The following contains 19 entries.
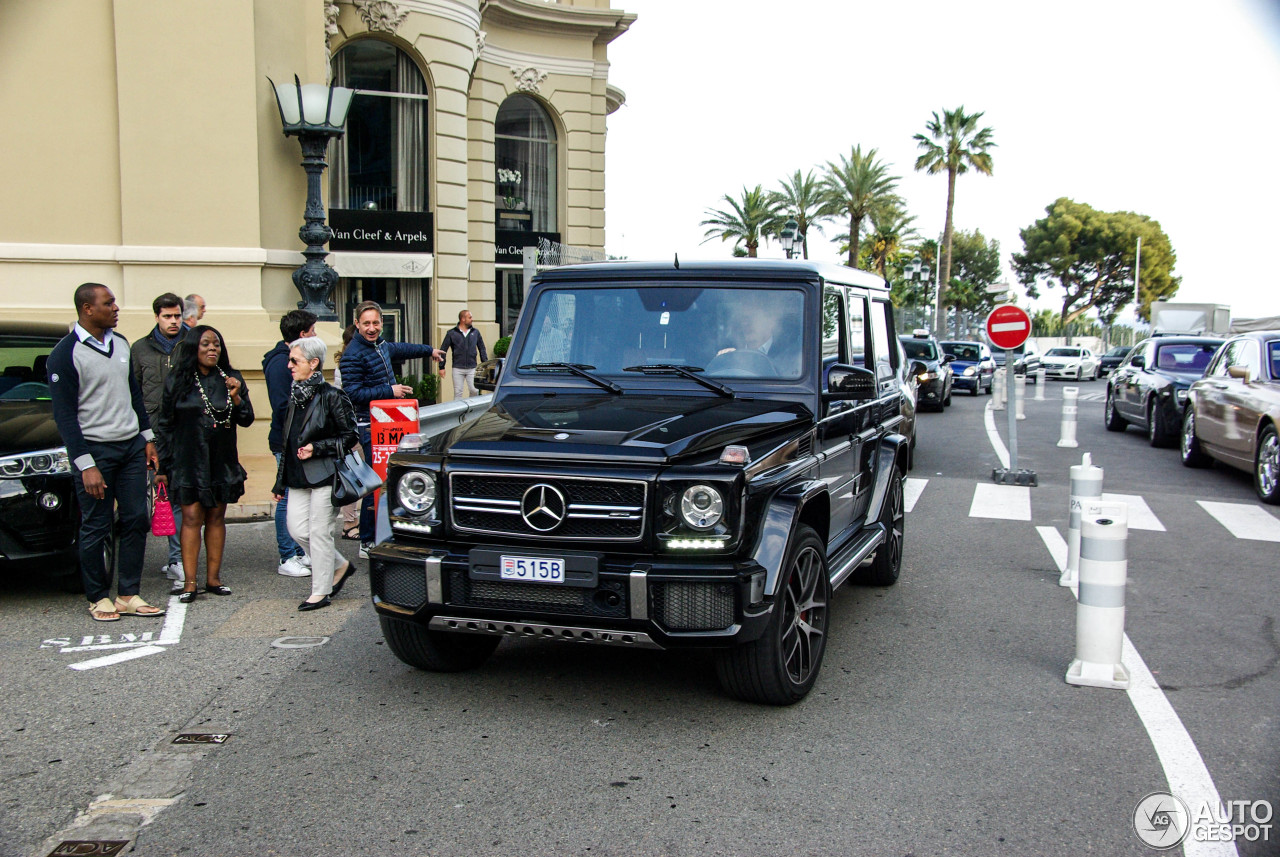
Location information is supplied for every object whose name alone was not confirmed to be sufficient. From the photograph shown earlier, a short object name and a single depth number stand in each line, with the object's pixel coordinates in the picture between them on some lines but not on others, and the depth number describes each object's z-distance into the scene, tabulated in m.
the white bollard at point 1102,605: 5.36
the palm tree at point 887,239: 61.57
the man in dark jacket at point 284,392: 7.62
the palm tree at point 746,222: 54.22
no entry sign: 13.41
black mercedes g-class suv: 4.52
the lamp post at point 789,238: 26.64
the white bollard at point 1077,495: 7.27
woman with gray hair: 6.94
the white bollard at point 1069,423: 17.53
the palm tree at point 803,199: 49.66
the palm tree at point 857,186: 48.84
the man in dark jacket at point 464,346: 19.47
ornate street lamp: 13.17
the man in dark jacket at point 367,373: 8.38
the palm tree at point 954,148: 55.47
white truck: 38.50
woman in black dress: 7.06
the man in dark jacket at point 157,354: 7.95
